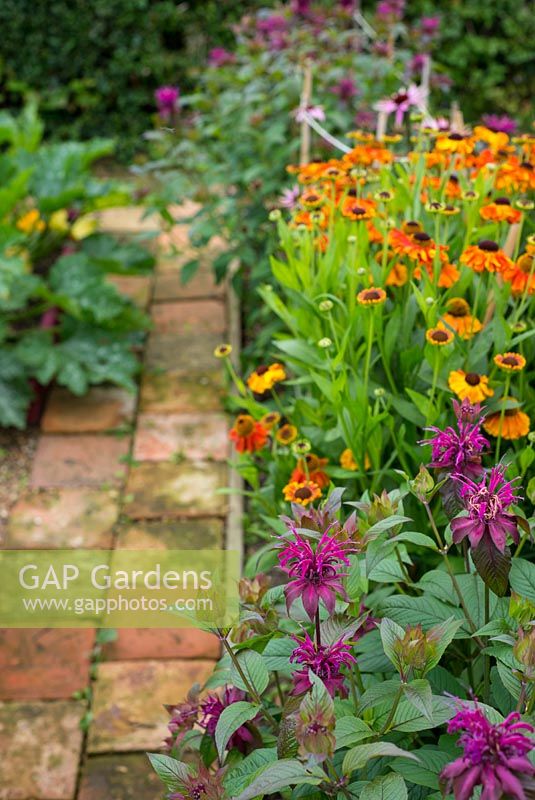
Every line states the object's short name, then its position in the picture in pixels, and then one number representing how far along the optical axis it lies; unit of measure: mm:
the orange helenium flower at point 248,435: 1721
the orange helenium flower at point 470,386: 1443
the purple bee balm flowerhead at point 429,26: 3416
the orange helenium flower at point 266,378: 1686
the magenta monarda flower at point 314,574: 929
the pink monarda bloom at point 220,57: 3168
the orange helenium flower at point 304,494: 1449
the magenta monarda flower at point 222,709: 1113
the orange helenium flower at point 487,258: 1492
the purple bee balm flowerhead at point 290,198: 2338
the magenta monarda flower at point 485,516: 940
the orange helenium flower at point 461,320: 1562
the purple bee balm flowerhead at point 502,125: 2583
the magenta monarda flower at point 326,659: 956
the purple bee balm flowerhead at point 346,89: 2820
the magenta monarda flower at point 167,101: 2973
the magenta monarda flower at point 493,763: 712
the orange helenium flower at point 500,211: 1630
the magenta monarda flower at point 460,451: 1066
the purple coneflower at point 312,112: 2506
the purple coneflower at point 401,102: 2271
